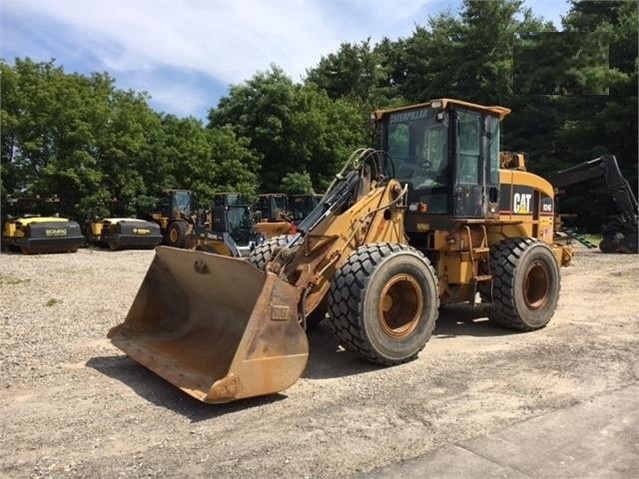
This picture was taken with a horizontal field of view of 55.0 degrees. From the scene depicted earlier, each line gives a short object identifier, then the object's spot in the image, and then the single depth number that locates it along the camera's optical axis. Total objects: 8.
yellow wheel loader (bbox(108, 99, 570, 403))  4.60
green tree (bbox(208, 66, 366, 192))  29.97
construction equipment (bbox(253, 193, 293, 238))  20.52
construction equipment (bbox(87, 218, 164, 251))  19.55
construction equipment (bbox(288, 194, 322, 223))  22.00
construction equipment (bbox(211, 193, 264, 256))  18.09
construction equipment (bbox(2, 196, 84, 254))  17.31
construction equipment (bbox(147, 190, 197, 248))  20.75
